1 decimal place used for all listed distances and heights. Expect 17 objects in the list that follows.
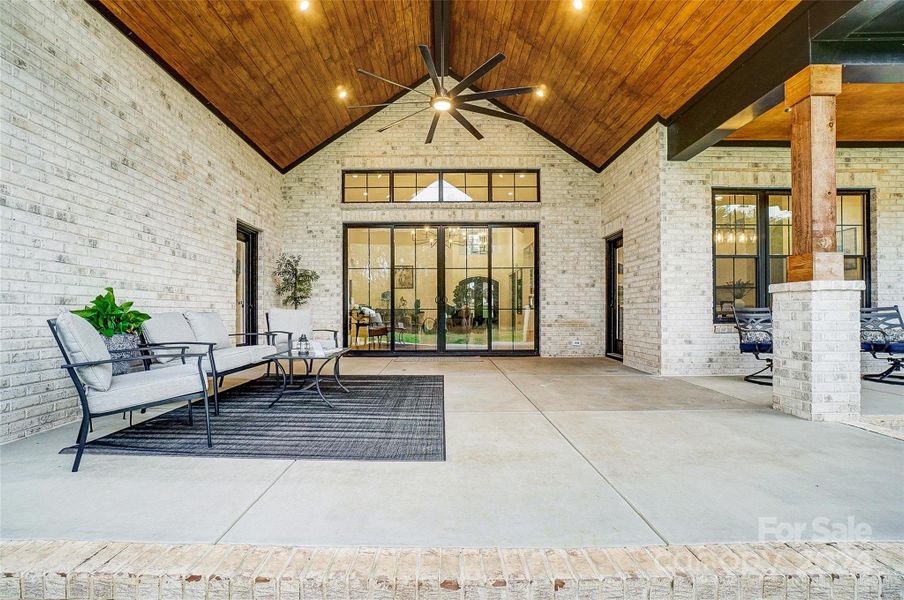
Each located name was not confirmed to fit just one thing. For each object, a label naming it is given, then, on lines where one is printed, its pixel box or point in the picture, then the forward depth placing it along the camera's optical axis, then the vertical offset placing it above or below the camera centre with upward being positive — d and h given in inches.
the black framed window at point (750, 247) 223.9 +28.6
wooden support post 131.5 +39.9
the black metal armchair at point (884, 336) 176.8 -17.6
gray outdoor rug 101.5 -36.5
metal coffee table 145.3 -19.5
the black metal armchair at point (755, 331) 189.5 -15.0
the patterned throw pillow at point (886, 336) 191.5 -17.6
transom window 305.1 +84.5
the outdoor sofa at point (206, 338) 142.0 -13.7
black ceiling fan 164.2 +90.2
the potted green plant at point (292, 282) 292.7 +14.0
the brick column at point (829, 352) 128.6 -16.3
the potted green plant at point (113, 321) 125.3 -5.9
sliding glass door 306.2 +8.0
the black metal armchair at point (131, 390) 94.1 -21.2
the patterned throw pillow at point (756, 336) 203.8 -18.0
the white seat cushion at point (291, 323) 207.0 -10.6
